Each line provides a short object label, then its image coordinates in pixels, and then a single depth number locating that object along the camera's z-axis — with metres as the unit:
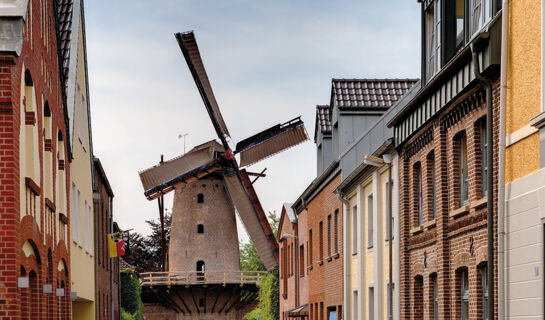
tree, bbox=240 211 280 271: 94.06
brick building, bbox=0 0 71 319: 16.86
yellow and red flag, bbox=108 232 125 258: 39.44
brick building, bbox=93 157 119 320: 35.72
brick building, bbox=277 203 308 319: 47.44
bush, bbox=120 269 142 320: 54.31
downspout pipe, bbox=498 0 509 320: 16.86
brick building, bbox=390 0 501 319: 18.22
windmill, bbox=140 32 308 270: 61.80
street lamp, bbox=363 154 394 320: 26.81
